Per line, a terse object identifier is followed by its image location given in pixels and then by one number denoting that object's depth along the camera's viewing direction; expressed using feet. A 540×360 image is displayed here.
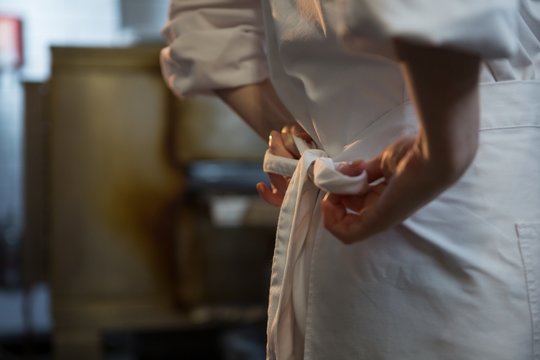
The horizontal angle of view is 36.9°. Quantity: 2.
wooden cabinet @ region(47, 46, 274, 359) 8.55
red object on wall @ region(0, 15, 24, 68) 17.42
